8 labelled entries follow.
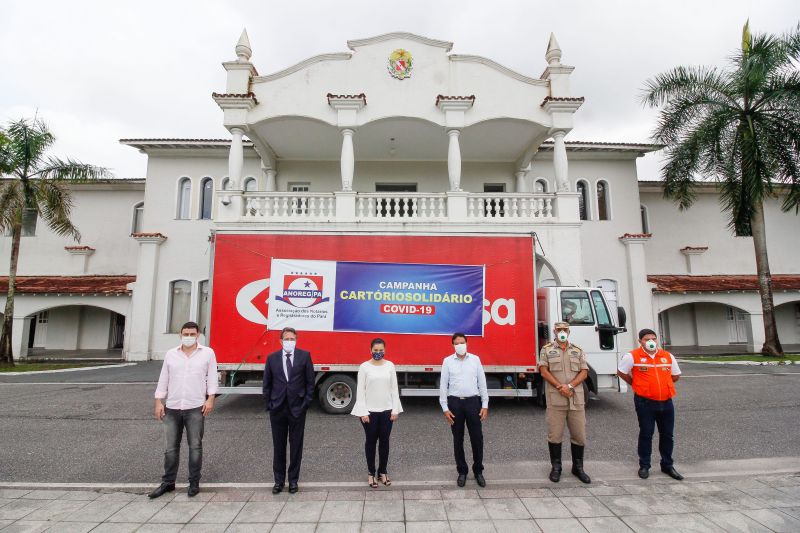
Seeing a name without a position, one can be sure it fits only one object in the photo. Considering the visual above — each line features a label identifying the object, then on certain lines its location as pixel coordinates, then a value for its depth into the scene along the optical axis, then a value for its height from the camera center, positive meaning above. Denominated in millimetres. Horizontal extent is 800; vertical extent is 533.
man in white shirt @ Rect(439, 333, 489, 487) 4617 -868
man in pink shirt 4398 -864
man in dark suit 4426 -860
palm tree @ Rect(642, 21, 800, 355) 13711 +6858
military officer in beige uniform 4727 -871
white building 11117 +4658
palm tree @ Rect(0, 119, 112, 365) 13969 +5011
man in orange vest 4801 -819
